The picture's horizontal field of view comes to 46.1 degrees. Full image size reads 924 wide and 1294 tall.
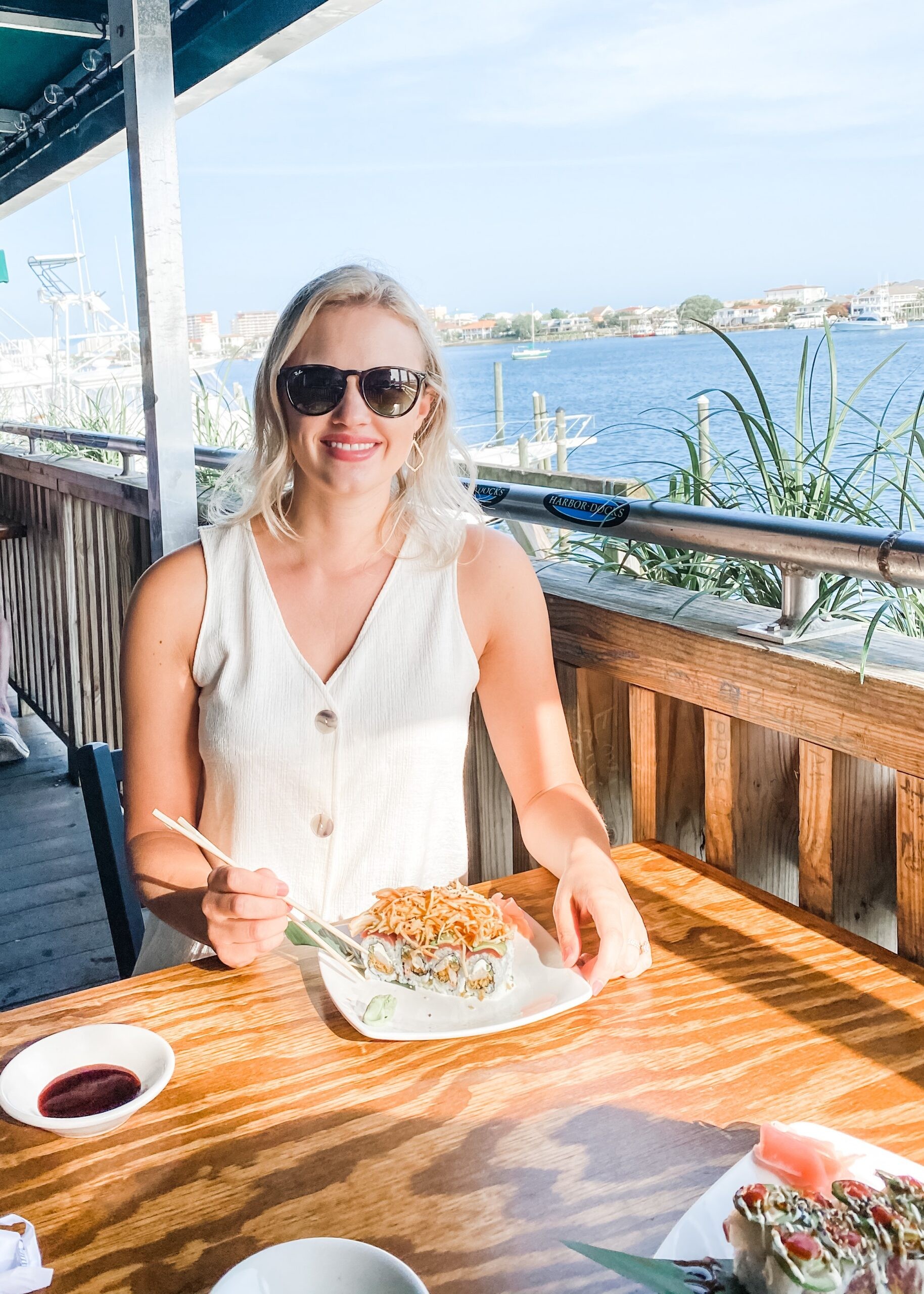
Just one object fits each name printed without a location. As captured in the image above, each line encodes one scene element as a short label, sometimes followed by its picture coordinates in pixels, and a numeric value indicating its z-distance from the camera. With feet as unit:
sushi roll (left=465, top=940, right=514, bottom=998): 3.79
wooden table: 2.64
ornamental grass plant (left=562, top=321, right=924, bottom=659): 5.33
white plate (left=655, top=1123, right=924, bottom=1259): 2.46
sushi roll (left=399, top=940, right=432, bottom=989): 3.83
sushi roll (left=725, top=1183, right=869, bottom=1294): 2.06
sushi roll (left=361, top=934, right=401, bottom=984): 3.87
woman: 5.13
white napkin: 2.45
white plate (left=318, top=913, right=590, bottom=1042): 3.55
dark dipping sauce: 3.18
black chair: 5.45
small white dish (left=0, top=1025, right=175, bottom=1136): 3.21
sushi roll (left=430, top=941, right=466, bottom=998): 3.80
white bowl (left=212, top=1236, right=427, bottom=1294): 2.30
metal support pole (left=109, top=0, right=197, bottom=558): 7.80
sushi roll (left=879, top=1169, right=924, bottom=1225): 2.21
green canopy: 8.77
